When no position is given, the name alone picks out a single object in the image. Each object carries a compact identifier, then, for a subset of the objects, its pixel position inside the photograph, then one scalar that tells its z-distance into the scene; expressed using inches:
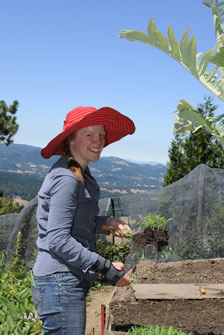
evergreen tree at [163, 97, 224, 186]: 298.2
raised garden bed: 114.1
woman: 56.1
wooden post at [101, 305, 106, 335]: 101.1
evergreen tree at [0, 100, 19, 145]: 587.5
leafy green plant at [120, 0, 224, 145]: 109.9
